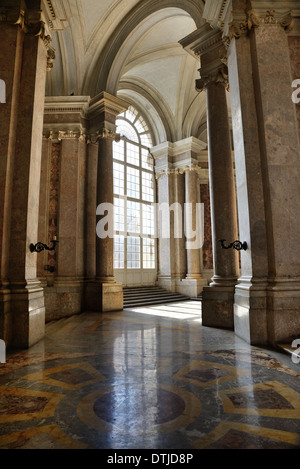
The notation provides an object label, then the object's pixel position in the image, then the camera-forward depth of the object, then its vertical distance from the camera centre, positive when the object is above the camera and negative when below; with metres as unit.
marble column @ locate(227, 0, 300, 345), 4.29 +1.46
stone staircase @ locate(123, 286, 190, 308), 10.38 -0.95
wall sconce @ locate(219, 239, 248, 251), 4.72 +0.39
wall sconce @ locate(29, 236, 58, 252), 4.82 +0.42
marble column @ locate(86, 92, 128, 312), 8.56 +2.42
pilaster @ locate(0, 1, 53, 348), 4.49 +1.69
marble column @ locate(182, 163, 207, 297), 12.74 +1.73
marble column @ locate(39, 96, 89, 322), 8.49 +2.05
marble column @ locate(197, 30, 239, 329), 5.83 +1.69
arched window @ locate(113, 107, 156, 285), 12.72 +3.22
